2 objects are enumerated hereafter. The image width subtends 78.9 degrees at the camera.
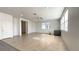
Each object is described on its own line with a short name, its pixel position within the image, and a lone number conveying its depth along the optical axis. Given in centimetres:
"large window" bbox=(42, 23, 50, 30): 850
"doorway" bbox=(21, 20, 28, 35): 775
